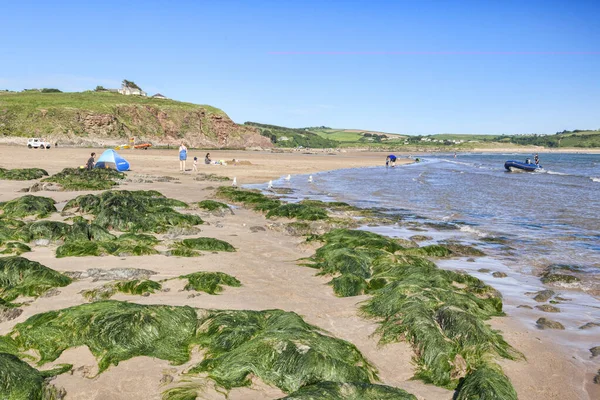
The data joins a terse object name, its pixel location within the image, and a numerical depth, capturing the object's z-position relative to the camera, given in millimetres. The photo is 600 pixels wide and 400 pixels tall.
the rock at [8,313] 6759
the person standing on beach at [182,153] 34534
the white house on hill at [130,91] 133075
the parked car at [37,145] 59562
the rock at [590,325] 7730
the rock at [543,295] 9164
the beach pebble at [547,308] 8548
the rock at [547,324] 7668
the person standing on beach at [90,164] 29797
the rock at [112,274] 8789
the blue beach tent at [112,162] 33125
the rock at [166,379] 5159
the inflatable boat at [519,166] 60734
